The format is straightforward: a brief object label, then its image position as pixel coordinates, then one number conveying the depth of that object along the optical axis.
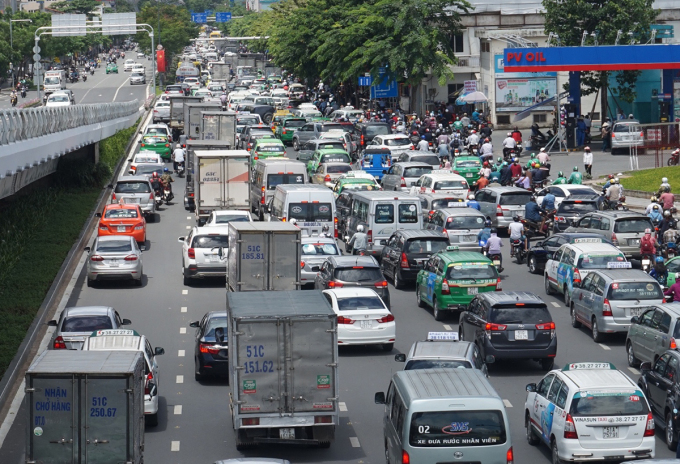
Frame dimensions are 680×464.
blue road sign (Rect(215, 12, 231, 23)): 194.50
